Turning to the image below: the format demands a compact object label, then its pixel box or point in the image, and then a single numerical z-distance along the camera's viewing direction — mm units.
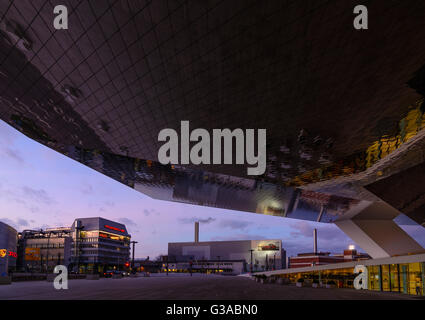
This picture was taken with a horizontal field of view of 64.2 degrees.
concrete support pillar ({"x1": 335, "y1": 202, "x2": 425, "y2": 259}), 38062
